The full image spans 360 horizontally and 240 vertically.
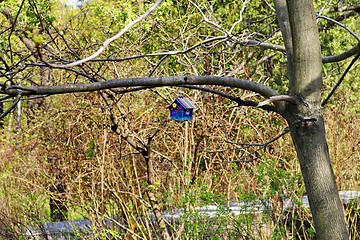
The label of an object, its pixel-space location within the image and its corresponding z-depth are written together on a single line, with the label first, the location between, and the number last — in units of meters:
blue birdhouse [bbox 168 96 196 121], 8.45
